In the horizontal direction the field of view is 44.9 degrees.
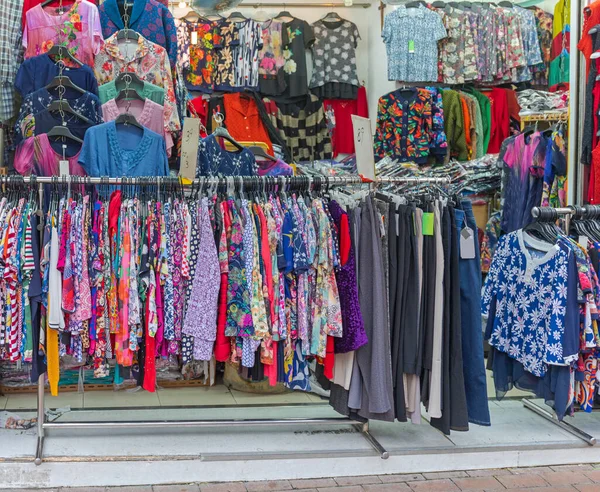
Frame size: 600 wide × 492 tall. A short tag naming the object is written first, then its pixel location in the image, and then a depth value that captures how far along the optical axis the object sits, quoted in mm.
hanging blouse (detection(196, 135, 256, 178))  4367
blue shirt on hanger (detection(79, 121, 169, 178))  4039
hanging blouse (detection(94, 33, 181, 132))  4621
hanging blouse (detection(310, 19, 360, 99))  7152
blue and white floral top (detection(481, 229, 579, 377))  3762
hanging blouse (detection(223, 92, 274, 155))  6824
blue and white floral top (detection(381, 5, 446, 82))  6816
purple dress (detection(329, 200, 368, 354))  3617
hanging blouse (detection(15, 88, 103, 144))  4316
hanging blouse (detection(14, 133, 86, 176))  4188
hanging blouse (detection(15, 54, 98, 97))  4473
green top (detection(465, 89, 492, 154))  6930
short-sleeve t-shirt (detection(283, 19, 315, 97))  7020
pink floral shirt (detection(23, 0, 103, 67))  4617
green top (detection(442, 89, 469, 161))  6828
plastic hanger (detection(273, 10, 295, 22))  7180
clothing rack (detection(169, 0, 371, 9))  7273
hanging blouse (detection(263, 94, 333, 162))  6996
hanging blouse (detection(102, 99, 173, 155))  4414
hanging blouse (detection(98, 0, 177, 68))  4777
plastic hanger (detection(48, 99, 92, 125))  4250
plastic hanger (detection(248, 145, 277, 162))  4672
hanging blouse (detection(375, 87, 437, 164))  6719
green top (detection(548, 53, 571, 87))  6914
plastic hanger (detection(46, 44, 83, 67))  4441
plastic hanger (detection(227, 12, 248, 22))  7070
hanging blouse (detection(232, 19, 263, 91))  6840
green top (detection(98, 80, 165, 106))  4551
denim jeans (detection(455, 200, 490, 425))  3775
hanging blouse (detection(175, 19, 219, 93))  6785
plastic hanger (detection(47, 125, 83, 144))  4137
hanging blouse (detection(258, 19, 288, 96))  6934
